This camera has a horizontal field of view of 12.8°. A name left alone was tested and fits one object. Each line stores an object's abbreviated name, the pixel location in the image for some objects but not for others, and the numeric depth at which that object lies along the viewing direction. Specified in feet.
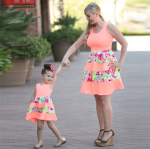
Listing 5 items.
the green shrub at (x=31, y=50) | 50.29
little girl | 24.28
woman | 24.35
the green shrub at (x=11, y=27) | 39.30
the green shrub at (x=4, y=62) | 32.64
